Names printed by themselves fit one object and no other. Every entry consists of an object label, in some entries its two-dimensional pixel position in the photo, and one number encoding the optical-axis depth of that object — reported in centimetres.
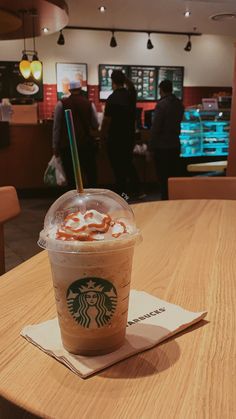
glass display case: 589
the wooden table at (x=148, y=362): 54
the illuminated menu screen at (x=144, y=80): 903
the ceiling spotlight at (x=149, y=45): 827
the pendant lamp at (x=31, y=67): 624
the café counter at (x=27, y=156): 585
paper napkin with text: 63
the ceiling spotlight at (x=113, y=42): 811
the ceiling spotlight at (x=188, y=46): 871
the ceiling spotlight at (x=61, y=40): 794
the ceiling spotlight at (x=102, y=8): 637
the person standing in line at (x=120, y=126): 481
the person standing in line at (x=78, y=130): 484
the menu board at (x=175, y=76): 914
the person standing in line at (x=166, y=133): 465
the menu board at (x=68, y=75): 866
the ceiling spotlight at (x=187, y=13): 662
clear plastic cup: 61
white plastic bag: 509
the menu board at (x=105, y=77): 884
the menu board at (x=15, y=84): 841
